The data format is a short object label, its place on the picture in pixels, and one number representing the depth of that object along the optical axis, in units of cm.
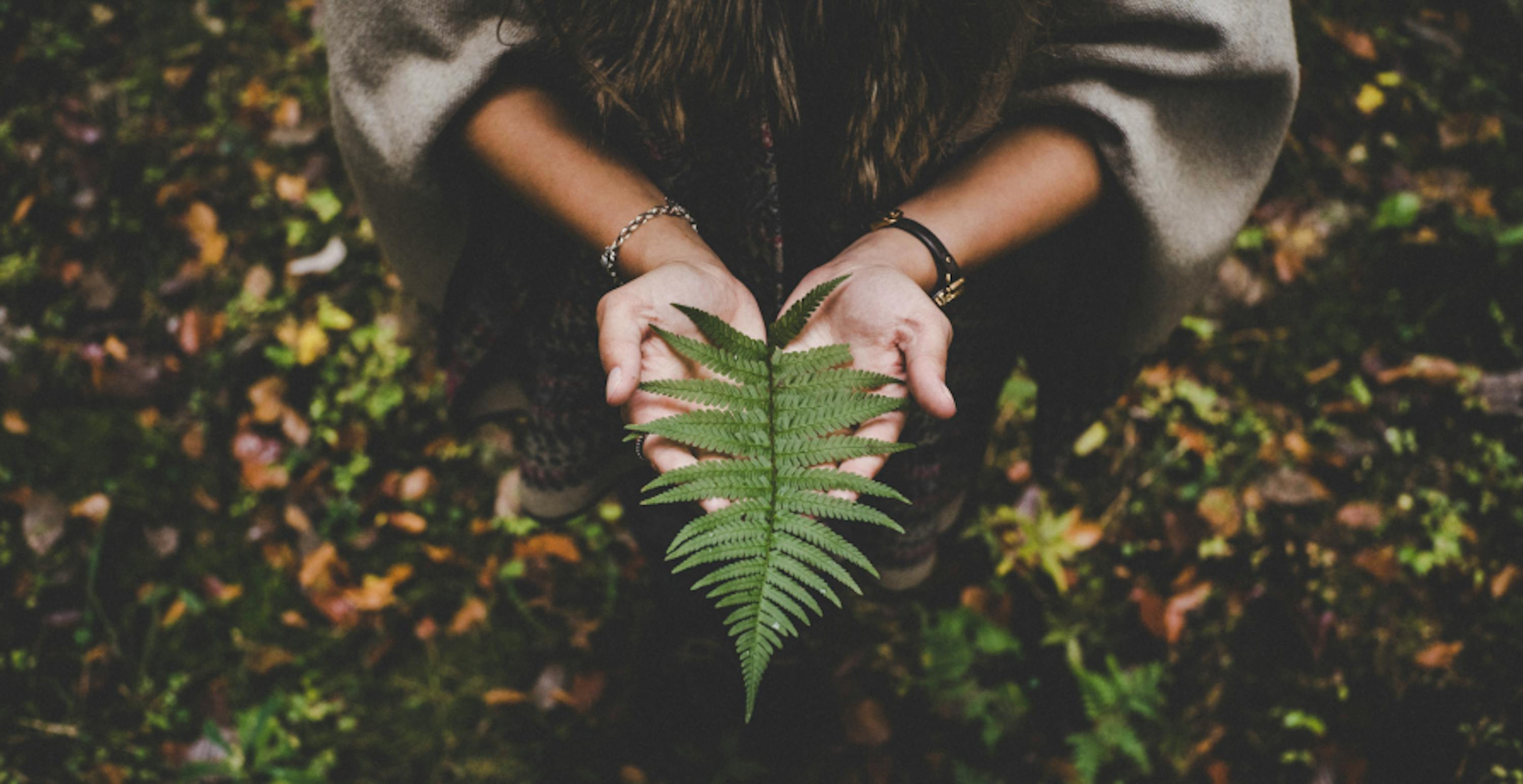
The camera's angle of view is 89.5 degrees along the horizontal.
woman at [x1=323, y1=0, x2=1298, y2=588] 121
